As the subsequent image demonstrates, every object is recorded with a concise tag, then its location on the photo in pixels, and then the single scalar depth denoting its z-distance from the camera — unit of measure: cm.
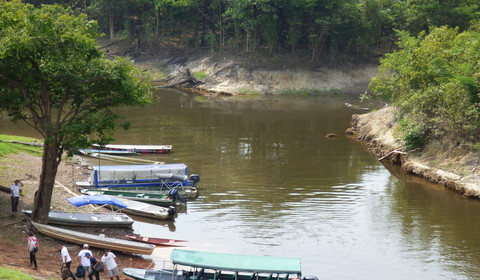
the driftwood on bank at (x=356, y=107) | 7578
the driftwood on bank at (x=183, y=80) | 9905
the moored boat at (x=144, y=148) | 5181
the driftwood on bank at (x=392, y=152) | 4980
